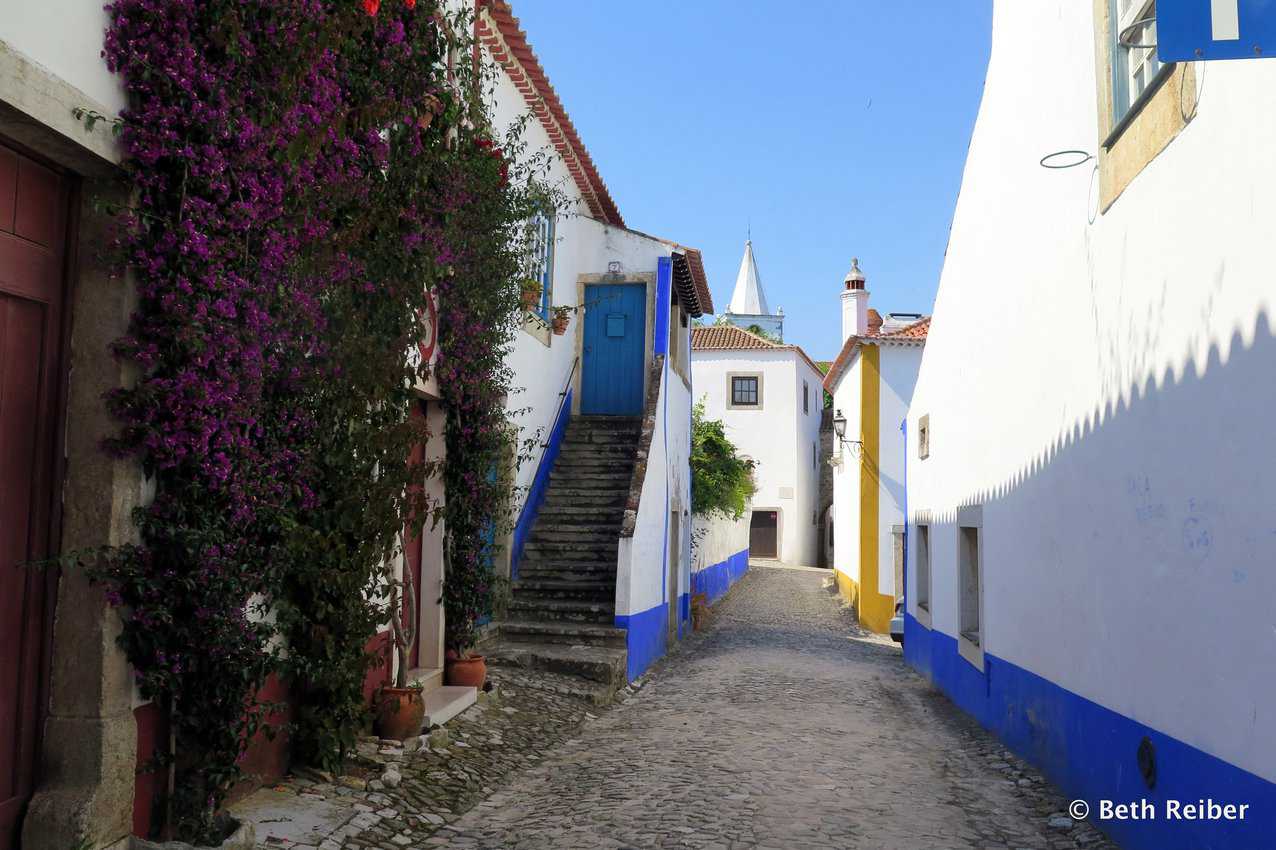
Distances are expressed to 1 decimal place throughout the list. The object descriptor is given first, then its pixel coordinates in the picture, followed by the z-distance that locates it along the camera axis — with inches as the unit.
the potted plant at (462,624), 307.7
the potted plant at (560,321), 442.9
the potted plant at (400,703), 242.8
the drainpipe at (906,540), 550.9
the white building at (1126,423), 146.6
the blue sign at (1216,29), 115.3
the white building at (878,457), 788.6
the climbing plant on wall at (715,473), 837.8
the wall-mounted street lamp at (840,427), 914.1
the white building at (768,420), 1322.6
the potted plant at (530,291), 363.6
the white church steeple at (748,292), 2743.6
